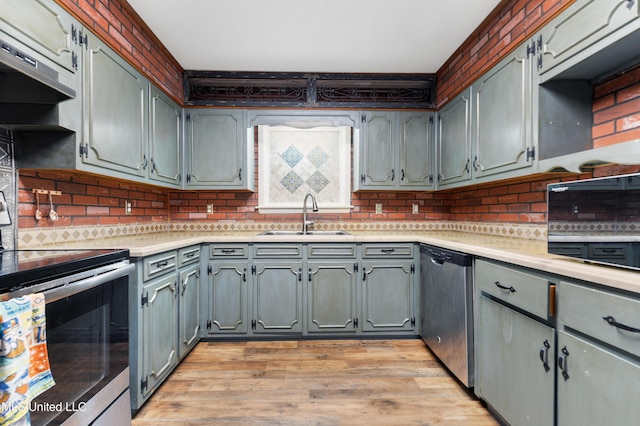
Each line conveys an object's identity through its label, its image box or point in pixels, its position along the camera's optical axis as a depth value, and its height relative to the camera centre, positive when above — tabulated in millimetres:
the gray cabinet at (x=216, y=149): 2805 +614
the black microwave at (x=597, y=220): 965 -24
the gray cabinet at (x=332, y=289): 2533 -638
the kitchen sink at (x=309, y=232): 2941 -184
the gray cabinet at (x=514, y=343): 1223 -610
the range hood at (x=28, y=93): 1064 +515
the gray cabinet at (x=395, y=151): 2867 +603
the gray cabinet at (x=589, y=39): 1211 +785
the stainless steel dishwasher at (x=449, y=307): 1774 -633
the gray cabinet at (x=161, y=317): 1628 -646
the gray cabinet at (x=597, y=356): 897 -474
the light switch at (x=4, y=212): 1388 +14
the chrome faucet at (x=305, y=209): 2871 +48
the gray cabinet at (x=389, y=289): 2549 -642
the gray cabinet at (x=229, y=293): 2502 -664
